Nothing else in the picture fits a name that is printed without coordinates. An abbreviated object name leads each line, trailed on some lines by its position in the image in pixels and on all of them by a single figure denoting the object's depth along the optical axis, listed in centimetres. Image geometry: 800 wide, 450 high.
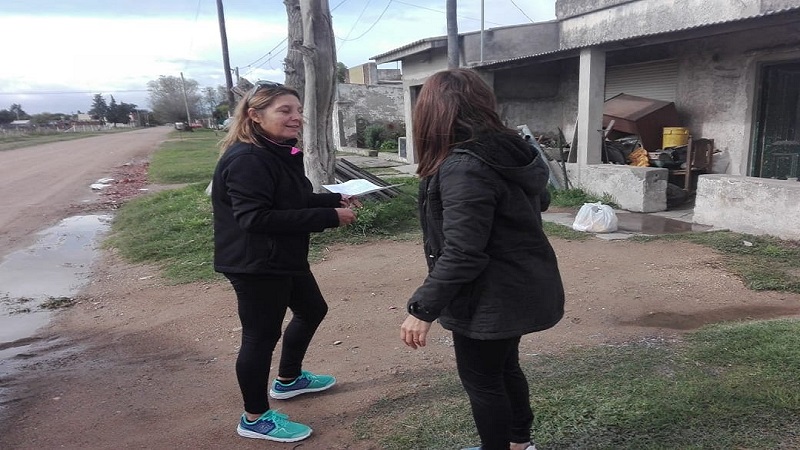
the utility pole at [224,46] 2495
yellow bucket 921
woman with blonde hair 237
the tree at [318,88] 696
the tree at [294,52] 721
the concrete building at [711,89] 672
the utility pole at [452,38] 1028
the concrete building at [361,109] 2258
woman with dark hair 183
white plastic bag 697
